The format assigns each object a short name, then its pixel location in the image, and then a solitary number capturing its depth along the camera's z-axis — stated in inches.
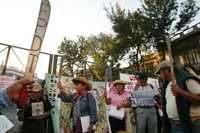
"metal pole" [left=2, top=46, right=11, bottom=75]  111.0
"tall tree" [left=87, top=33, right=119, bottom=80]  490.4
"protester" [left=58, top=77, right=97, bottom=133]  80.6
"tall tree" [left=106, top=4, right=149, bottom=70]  459.9
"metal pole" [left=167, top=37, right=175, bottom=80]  61.1
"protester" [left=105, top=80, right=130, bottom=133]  113.3
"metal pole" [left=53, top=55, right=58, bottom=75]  122.6
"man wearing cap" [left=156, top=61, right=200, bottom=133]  55.8
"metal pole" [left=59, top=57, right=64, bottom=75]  125.7
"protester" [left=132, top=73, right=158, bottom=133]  104.8
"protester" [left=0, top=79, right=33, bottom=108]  36.0
